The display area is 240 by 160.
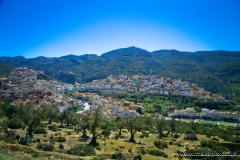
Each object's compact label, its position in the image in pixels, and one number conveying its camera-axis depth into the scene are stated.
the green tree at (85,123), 21.71
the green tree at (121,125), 26.54
